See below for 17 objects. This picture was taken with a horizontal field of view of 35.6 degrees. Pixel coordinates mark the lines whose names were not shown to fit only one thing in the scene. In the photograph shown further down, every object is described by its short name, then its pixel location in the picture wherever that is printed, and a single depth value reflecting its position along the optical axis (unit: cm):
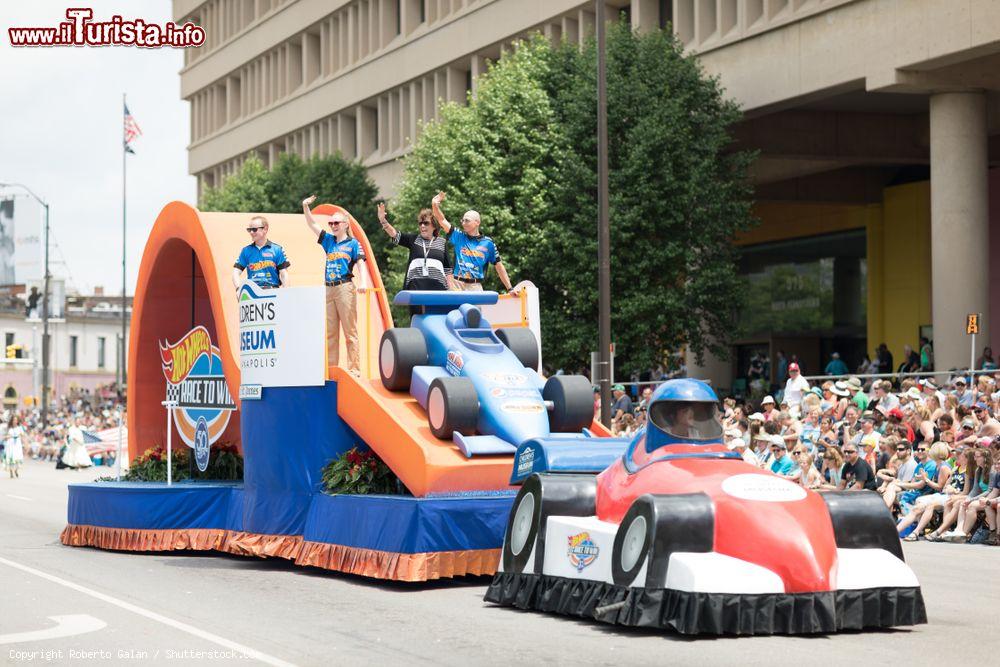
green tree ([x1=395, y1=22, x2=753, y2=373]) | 3675
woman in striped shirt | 1764
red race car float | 1108
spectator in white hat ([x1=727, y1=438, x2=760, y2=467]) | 2509
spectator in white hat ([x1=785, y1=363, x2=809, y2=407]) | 2930
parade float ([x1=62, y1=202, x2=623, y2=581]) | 1483
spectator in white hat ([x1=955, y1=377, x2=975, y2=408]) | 2527
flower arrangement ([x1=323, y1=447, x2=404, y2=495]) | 1589
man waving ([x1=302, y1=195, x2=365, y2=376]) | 1717
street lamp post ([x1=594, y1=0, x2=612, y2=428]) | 2884
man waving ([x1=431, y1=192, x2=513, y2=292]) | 1817
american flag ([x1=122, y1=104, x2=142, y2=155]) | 6738
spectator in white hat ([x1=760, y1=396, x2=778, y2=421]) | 2656
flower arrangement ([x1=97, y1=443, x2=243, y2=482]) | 2039
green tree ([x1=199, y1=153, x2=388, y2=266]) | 5497
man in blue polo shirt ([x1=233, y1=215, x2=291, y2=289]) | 1816
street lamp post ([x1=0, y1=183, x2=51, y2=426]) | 6838
